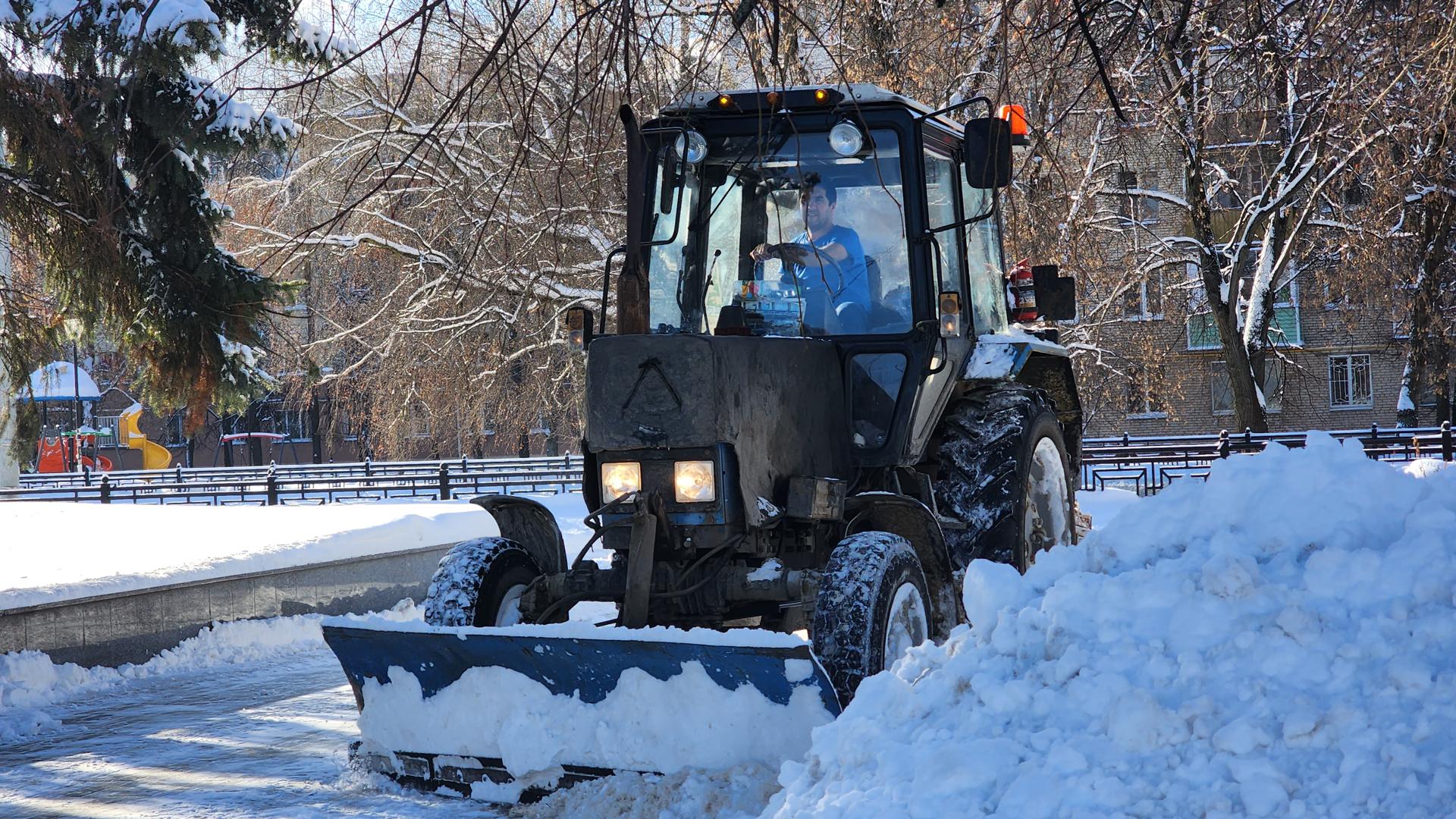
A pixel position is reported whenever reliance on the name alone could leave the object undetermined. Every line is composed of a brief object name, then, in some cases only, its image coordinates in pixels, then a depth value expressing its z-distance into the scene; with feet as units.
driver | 38.60
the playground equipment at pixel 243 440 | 297.26
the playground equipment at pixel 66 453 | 280.51
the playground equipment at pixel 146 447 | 287.28
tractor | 32.14
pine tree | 46.32
